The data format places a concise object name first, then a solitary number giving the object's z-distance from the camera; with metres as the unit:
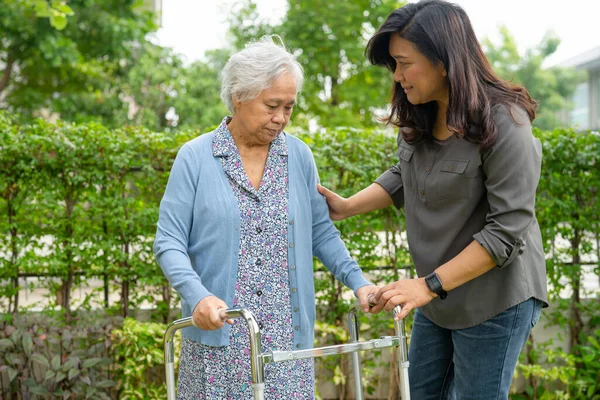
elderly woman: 2.48
